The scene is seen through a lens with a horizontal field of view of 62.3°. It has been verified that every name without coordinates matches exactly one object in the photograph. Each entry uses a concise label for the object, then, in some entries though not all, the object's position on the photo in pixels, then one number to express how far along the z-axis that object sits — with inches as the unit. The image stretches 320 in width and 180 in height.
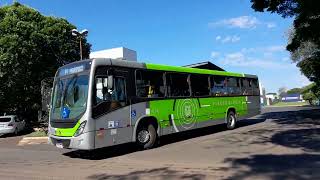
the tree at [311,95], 1351.6
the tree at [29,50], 704.0
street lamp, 579.6
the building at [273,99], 2149.3
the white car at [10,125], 694.0
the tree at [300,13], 463.7
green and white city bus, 320.0
